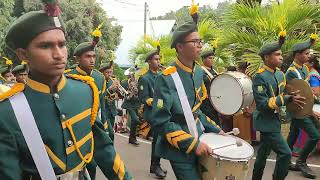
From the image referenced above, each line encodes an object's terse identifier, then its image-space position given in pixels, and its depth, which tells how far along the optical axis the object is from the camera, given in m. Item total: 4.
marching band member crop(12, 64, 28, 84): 7.95
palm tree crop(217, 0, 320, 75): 9.17
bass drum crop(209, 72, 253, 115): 6.90
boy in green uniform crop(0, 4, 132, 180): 2.38
